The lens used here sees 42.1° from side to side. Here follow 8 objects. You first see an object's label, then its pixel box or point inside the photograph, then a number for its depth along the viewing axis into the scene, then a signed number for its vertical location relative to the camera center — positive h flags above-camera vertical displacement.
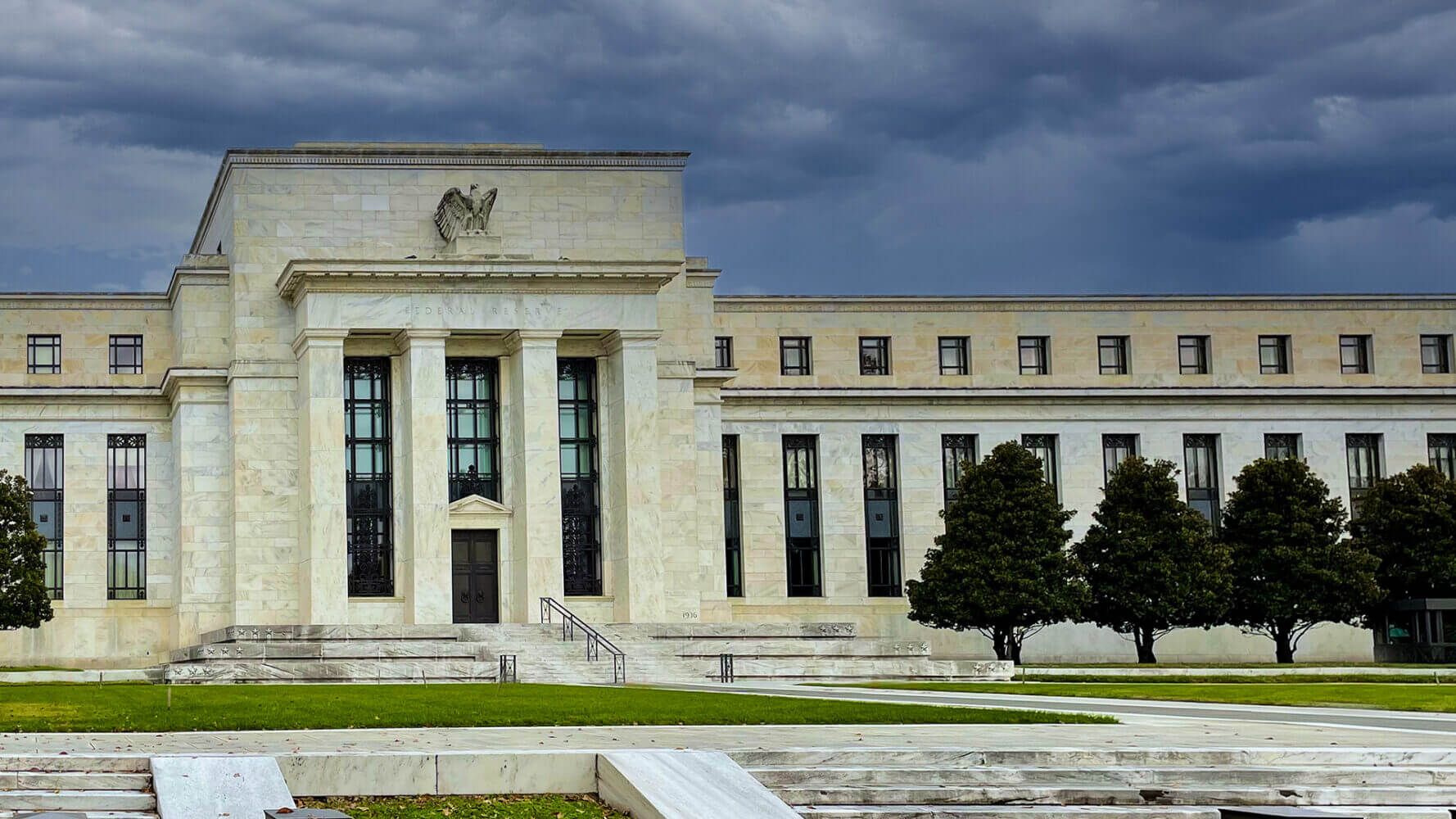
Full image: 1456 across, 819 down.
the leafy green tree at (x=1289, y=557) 63.31 -0.78
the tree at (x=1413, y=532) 64.56 -0.08
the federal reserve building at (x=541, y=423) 62.44 +4.64
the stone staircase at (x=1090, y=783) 19.55 -2.58
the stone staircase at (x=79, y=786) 18.02 -2.11
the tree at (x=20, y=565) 59.19 +0.25
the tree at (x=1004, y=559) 62.38 -0.51
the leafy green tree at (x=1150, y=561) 62.69 -0.74
